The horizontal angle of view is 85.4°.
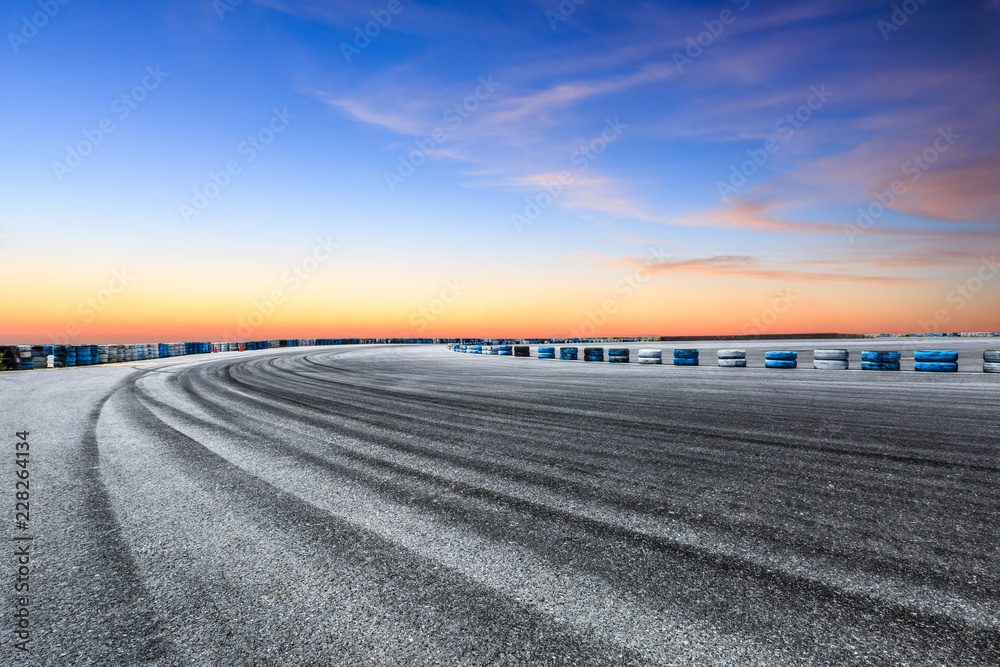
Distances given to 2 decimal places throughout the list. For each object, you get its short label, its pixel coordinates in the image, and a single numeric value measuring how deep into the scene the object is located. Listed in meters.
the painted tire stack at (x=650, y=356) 24.16
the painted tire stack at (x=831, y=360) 18.67
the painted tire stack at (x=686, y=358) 22.92
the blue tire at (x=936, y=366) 16.84
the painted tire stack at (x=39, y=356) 25.11
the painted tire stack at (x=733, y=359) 20.77
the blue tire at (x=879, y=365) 17.89
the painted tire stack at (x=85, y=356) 28.20
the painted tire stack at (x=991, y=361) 15.84
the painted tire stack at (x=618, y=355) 25.28
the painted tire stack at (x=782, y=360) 19.33
